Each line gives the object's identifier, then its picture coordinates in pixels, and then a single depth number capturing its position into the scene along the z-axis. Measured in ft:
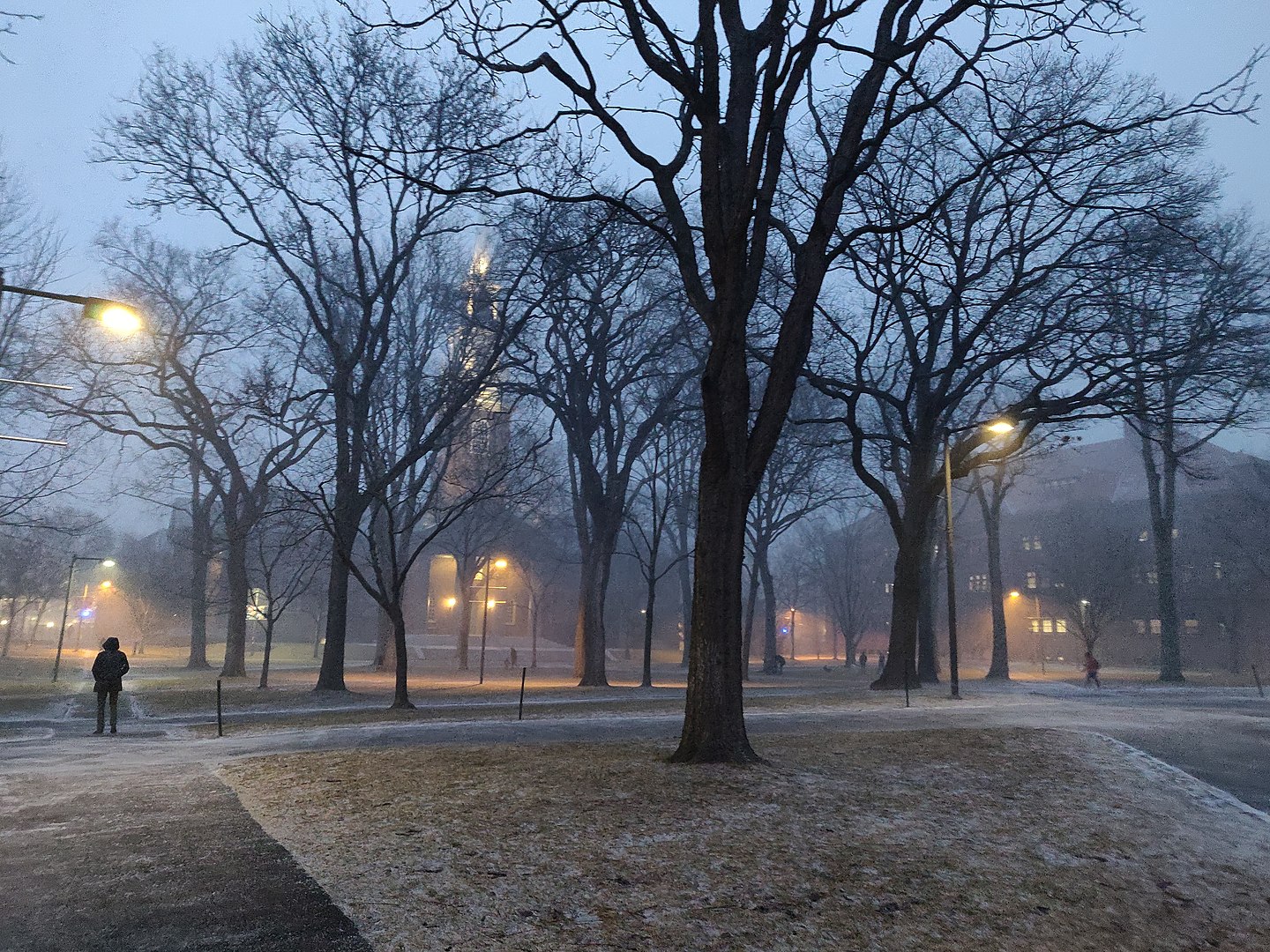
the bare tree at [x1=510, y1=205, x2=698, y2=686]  93.15
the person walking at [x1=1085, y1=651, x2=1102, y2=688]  104.58
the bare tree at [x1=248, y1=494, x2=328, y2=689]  81.25
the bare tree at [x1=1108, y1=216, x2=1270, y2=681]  64.28
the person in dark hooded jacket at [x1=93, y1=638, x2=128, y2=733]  52.49
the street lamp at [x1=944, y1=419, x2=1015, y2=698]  72.84
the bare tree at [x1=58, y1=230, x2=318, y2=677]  98.22
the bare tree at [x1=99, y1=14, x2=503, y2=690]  71.61
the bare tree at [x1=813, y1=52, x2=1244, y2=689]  62.59
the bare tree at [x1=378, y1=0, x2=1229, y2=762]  33.76
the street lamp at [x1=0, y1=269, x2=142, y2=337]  32.68
